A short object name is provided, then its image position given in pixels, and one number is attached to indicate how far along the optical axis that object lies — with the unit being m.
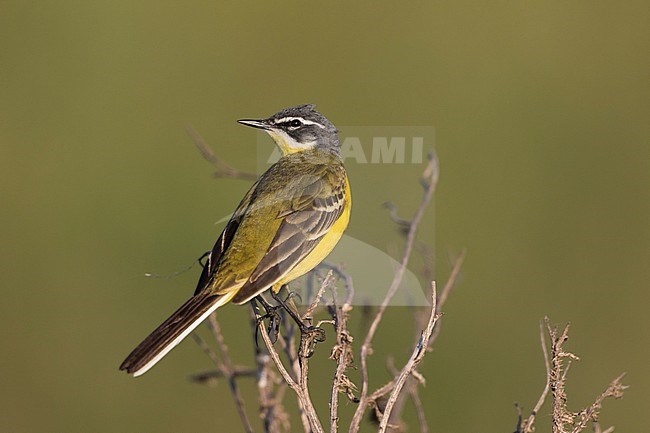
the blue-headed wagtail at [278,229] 6.01
